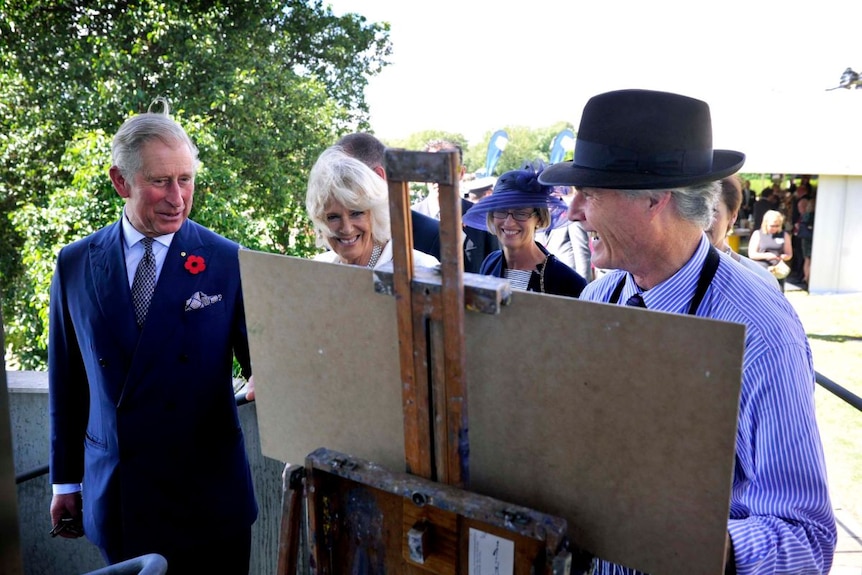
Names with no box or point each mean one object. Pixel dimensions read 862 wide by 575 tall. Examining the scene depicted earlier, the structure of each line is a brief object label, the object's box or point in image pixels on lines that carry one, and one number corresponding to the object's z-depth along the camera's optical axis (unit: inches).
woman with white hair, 84.8
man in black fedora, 43.6
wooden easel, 36.3
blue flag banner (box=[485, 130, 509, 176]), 401.7
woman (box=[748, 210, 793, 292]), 338.1
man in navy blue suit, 74.0
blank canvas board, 33.0
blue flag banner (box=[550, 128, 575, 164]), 413.7
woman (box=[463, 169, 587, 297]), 115.0
